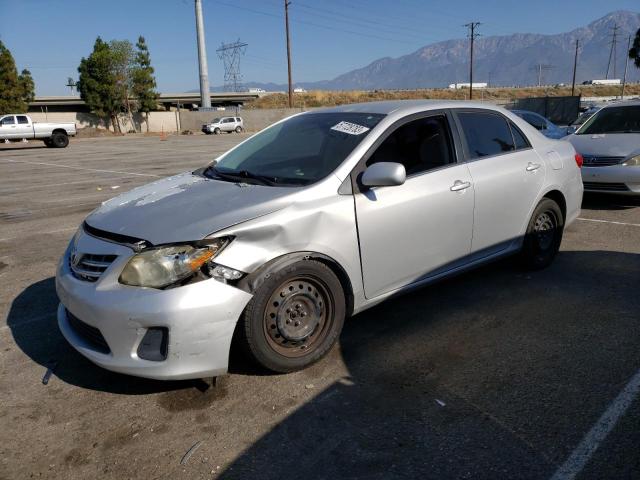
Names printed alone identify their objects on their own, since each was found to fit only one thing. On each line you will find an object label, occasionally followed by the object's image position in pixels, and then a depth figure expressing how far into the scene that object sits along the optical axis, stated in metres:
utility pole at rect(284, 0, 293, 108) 49.83
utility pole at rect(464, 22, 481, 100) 66.76
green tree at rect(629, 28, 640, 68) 43.78
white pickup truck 27.17
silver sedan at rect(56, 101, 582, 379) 2.81
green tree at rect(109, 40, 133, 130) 50.91
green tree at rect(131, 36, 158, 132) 52.53
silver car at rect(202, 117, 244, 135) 47.09
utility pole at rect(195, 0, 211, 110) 57.60
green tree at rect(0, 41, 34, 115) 44.28
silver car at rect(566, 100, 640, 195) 7.59
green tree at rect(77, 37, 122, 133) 50.31
